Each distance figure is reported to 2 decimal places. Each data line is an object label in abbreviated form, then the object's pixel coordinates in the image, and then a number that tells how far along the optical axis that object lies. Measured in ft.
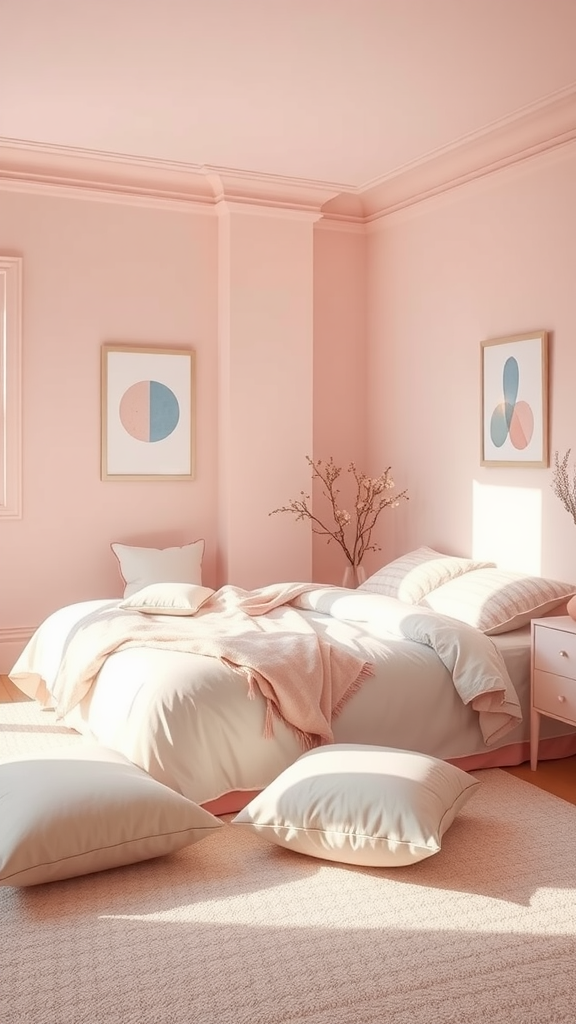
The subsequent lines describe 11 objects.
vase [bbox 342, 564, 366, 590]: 18.63
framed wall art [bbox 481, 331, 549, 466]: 15.20
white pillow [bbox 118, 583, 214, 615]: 14.53
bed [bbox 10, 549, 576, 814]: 10.90
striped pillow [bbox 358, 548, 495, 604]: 15.72
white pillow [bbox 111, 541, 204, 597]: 17.60
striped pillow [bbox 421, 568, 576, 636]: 13.74
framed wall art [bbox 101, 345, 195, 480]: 18.29
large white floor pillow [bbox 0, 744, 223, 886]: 8.71
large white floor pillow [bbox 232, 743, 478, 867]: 9.21
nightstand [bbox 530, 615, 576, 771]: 12.16
